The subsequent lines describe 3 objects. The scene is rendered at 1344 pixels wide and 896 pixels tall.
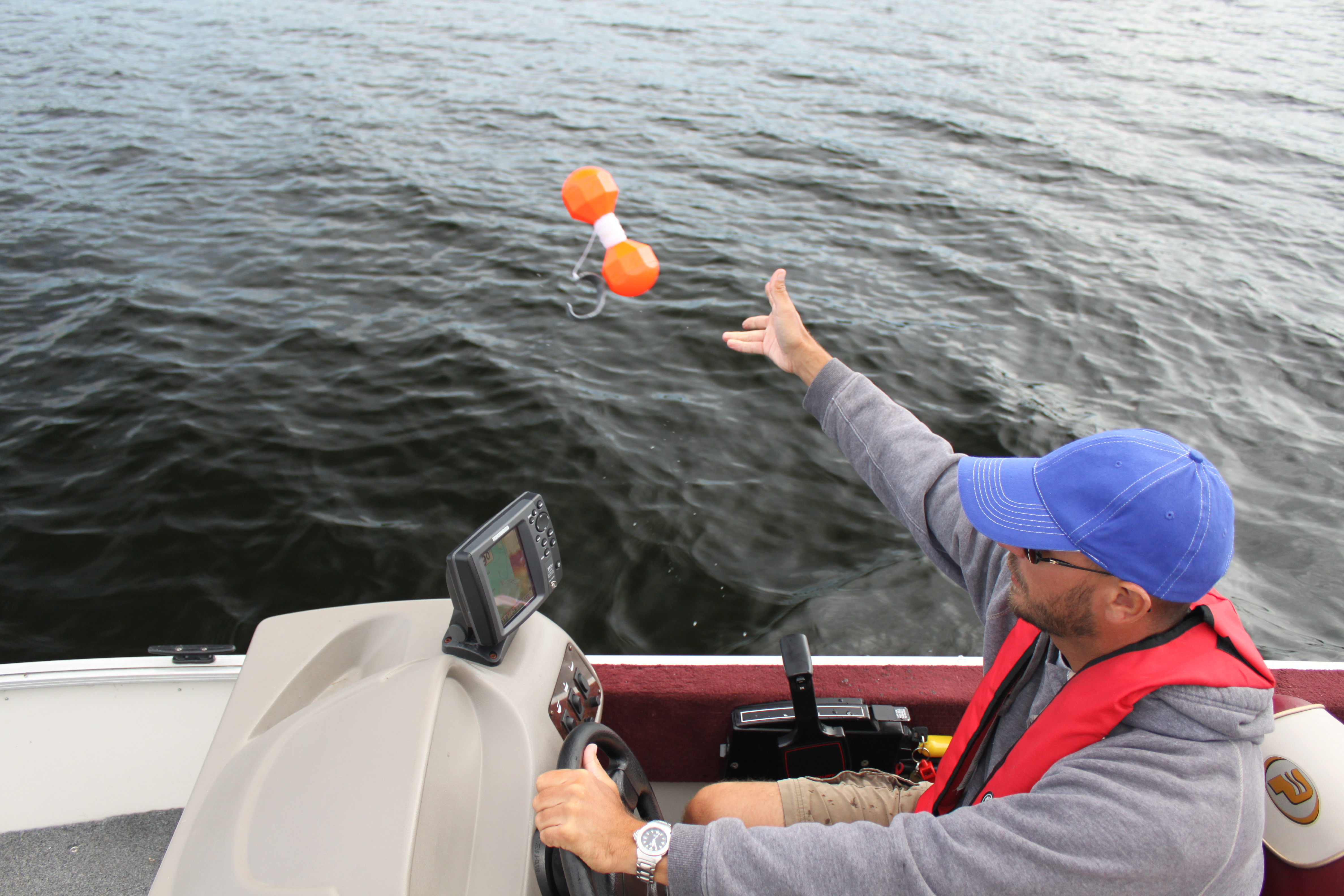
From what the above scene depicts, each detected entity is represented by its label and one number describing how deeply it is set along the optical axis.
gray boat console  1.21
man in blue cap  1.15
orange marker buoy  2.78
